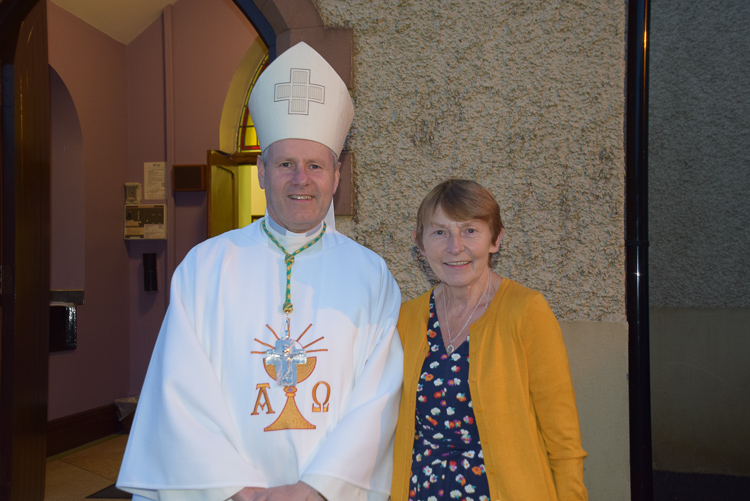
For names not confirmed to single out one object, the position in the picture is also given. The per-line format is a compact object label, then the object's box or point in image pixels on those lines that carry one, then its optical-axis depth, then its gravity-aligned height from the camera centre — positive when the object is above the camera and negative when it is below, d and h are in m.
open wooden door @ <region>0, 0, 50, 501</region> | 3.36 +0.02
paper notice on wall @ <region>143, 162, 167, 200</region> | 6.30 +0.83
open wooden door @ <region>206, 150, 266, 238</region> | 5.60 +0.69
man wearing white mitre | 1.57 -0.30
